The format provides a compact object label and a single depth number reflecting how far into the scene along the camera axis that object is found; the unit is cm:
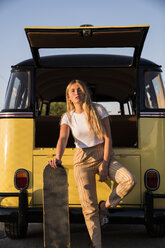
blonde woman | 346
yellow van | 378
